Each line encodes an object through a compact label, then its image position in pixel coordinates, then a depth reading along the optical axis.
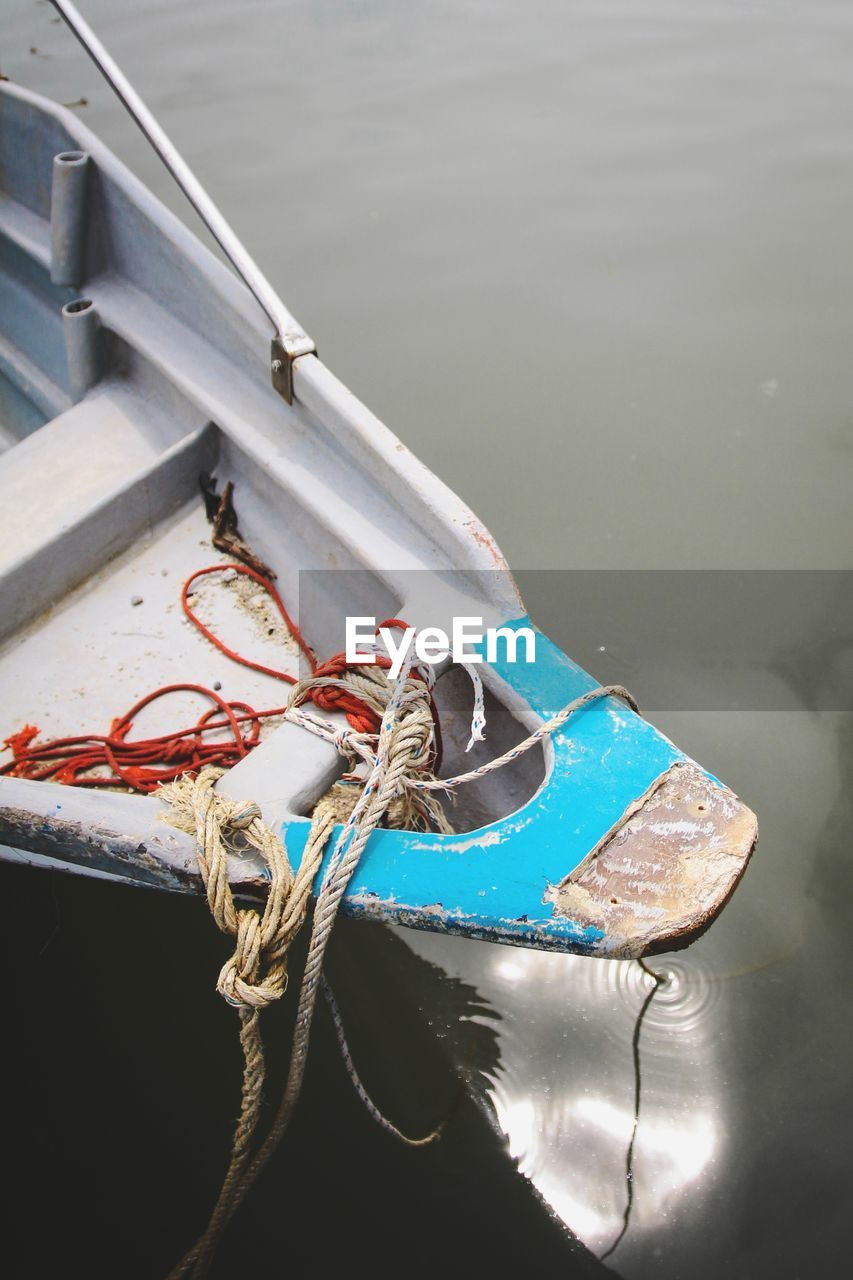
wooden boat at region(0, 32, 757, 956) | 1.61
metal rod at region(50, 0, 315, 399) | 2.50
